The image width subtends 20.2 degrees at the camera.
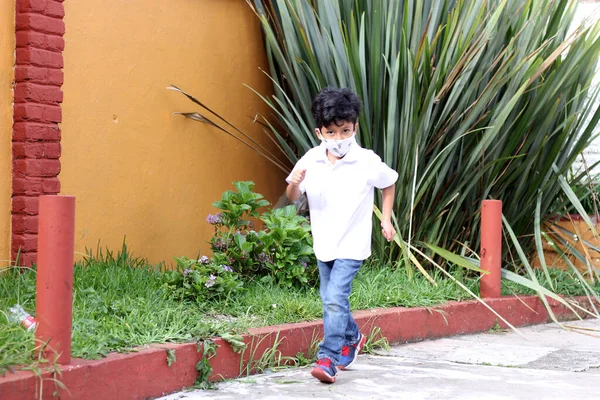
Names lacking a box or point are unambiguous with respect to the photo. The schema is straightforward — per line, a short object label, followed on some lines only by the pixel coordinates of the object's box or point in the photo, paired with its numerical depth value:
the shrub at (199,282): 8.93
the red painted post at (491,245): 11.24
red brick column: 9.53
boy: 7.68
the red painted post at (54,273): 6.21
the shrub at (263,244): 9.92
